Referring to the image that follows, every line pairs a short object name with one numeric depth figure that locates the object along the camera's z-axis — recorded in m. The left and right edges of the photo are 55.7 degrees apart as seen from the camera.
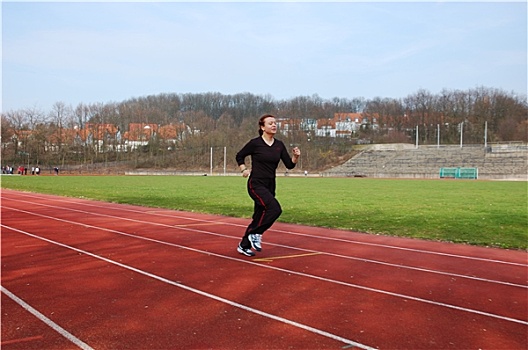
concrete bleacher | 69.56
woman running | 8.14
